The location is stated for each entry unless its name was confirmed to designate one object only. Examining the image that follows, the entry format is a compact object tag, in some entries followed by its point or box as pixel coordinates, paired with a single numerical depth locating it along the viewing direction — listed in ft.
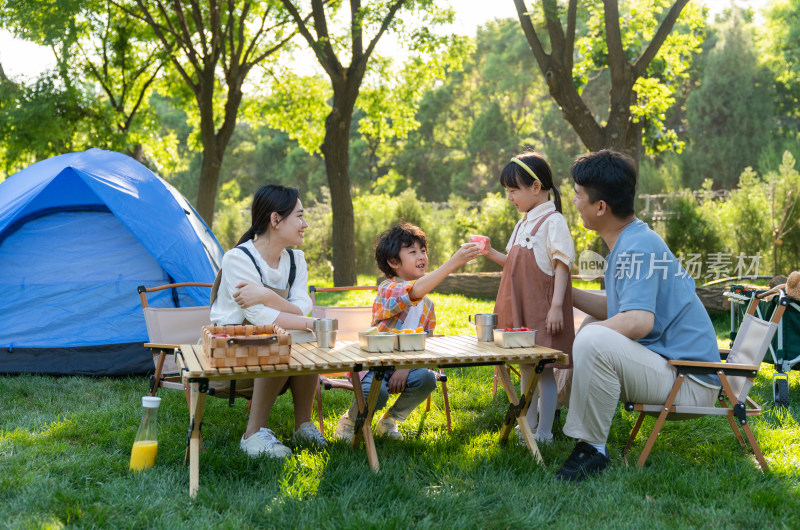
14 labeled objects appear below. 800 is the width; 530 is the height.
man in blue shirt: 10.03
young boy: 11.82
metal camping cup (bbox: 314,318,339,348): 10.51
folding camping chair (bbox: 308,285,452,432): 15.03
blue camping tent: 17.92
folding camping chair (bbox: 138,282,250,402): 13.78
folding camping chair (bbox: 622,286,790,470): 10.07
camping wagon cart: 14.66
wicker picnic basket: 8.92
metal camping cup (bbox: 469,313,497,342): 11.00
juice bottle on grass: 10.62
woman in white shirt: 11.37
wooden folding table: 9.07
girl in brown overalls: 11.93
